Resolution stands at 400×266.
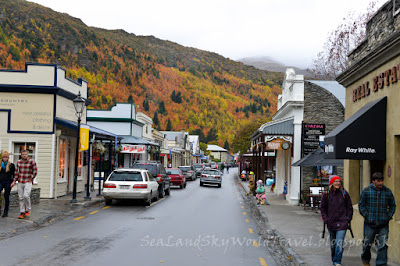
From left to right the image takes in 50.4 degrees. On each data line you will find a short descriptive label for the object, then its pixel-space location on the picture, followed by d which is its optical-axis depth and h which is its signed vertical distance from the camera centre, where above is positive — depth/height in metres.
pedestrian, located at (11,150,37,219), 12.77 -0.81
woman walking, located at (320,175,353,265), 7.68 -1.00
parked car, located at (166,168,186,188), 32.78 -1.66
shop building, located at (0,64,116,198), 19.34 +1.58
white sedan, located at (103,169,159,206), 17.91 -1.32
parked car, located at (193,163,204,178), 57.41 -1.65
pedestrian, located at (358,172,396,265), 7.39 -0.87
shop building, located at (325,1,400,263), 8.39 +0.86
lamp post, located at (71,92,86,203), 17.89 +1.99
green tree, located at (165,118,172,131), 147.00 +10.03
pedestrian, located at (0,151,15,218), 12.61 -0.75
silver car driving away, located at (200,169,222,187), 35.94 -1.78
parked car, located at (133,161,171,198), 22.84 -0.86
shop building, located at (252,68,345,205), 20.28 +1.71
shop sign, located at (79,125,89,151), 19.19 +0.74
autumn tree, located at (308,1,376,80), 31.91 +8.76
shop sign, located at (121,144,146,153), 34.81 +0.50
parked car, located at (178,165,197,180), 45.99 -1.66
